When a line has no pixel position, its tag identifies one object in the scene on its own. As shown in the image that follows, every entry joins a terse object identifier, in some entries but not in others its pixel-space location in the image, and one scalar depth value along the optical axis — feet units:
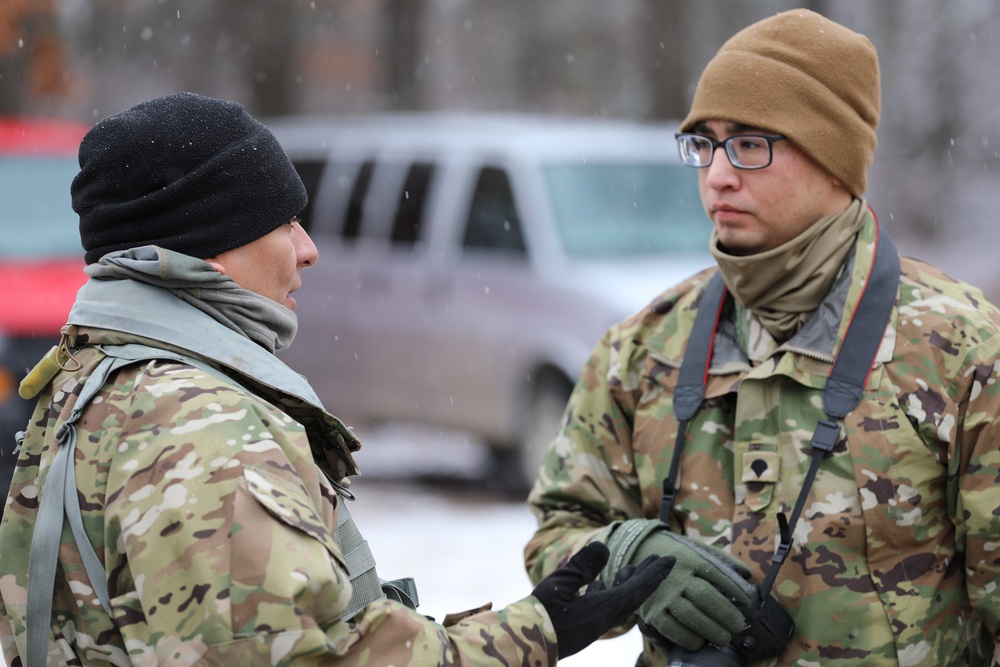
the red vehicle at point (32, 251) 40.47
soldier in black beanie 11.30
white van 46.65
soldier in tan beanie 15.97
